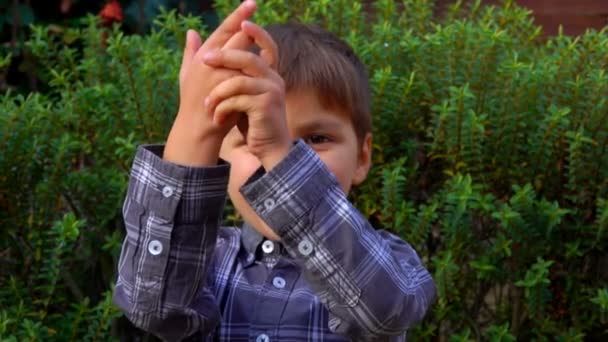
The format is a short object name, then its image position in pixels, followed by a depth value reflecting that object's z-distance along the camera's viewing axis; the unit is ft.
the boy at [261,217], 3.96
